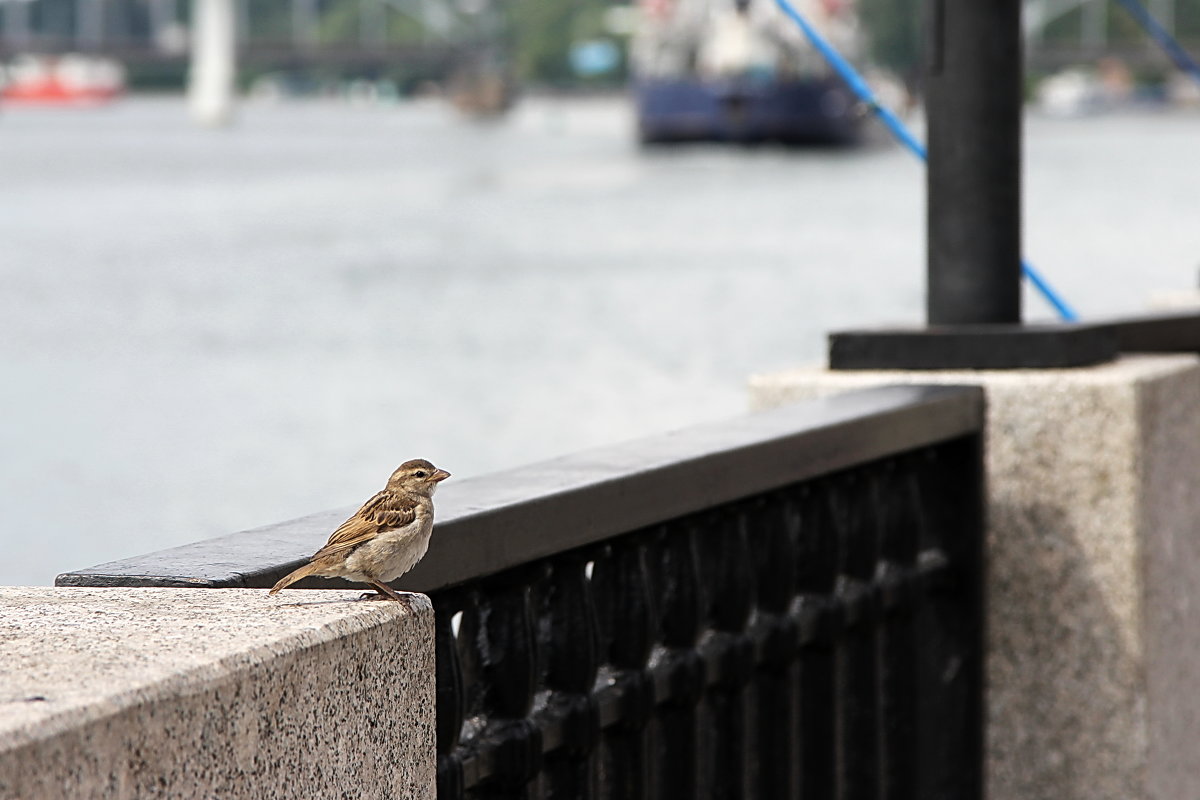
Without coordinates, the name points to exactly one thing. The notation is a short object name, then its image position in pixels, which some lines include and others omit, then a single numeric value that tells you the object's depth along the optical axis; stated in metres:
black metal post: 7.67
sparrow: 4.17
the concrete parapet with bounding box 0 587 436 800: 3.17
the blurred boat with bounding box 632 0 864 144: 171.37
